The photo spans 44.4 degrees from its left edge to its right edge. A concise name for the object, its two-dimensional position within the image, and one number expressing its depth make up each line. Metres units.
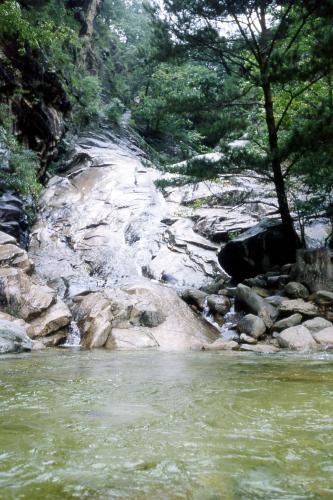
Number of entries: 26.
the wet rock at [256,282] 10.77
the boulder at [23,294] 8.66
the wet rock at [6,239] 10.84
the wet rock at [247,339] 7.84
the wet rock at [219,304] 9.93
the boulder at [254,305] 8.66
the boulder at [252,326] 8.14
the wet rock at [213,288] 11.28
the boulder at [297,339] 7.12
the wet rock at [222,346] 7.44
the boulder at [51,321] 8.31
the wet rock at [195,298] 10.24
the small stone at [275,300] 9.20
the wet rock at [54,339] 8.06
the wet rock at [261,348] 6.97
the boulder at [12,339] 6.55
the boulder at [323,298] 8.79
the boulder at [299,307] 8.62
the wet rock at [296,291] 9.36
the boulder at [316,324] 7.84
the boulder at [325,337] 7.12
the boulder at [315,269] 9.45
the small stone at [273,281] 10.56
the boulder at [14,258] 10.11
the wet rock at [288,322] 8.25
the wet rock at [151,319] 8.62
